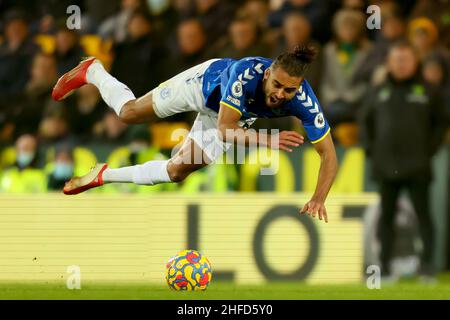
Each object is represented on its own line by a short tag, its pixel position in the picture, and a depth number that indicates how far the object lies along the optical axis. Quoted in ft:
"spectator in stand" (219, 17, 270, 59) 50.49
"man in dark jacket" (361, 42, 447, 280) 47.88
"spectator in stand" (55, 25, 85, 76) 53.31
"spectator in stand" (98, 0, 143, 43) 54.24
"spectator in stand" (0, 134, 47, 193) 50.19
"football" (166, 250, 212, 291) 37.76
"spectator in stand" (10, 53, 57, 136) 52.85
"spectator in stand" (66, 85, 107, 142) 51.85
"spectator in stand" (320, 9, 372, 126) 50.16
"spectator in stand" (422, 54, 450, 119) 49.85
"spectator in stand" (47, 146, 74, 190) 49.08
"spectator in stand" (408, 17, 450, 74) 50.44
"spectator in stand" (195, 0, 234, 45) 53.62
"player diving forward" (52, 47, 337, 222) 35.58
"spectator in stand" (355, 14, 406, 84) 50.29
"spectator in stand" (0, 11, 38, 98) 55.21
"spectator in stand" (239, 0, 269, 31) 52.75
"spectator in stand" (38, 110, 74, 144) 50.80
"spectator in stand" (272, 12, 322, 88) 50.08
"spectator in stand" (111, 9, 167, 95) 51.75
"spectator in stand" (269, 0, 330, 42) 51.78
